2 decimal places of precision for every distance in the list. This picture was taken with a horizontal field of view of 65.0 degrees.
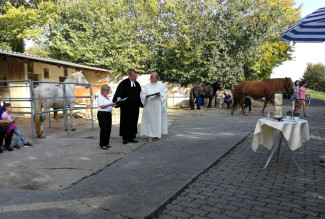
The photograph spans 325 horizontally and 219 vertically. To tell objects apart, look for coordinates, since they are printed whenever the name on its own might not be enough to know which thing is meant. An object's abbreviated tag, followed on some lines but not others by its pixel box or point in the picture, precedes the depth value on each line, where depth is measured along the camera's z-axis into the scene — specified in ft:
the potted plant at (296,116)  15.42
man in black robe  21.67
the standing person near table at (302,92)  39.45
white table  14.42
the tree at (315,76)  192.71
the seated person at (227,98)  58.49
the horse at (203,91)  58.85
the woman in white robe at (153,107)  22.04
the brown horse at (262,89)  41.46
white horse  25.17
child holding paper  19.52
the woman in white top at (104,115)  19.81
